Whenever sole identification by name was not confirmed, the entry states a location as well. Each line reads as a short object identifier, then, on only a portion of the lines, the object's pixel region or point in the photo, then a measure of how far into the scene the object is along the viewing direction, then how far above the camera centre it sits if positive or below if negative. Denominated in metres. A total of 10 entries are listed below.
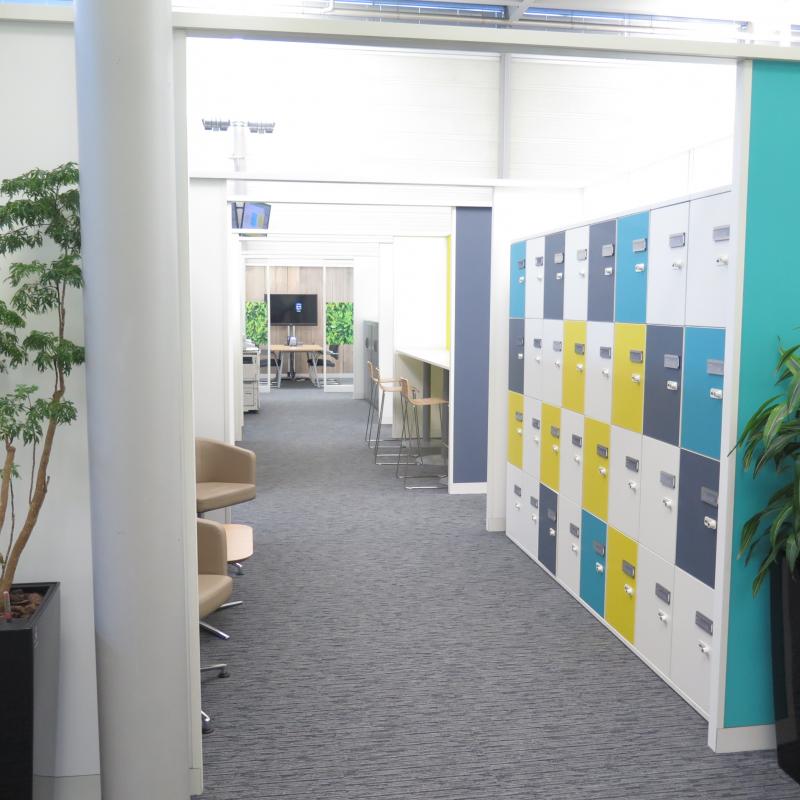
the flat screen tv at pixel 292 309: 14.94 +0.03
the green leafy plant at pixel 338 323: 14.84 -0.20
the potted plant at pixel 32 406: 2.19 -0.25
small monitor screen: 8.37 +0.91
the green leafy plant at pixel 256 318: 14.98 -0.14
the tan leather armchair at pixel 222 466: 4.76 -0.85
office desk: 14.94 -0.65
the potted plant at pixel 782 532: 2.63 -0.68
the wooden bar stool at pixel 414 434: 7.33 -1.27
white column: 2.22 -0.21
